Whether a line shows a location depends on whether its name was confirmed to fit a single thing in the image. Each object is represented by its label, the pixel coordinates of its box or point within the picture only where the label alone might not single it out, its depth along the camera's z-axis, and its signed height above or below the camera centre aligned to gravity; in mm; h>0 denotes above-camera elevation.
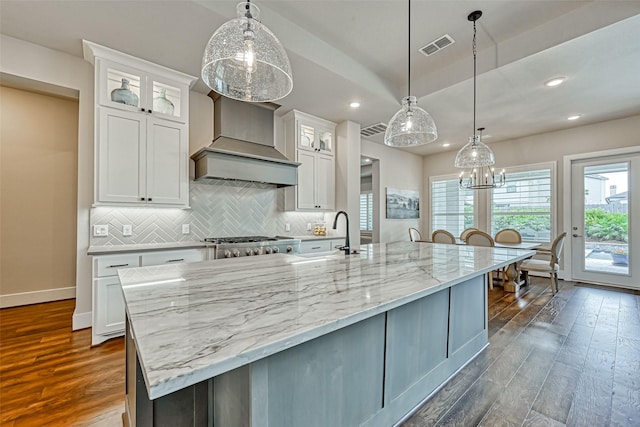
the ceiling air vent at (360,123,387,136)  4953 +1583
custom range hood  3334 +839
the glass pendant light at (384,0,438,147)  2350 +797
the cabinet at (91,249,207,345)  2576 -759
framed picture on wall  6309 +275
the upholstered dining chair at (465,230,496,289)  4421 -396
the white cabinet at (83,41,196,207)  2789 +901
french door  4551 -89
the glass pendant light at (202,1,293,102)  1459 +905
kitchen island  730 -335
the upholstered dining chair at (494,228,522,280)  5129 -401
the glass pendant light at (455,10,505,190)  3074 +675
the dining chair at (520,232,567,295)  4223 -774
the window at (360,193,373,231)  8741 +97
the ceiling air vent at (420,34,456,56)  3029 +1915
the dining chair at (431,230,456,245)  5020 -402
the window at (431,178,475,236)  6520 +217
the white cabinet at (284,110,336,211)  4359 +909
